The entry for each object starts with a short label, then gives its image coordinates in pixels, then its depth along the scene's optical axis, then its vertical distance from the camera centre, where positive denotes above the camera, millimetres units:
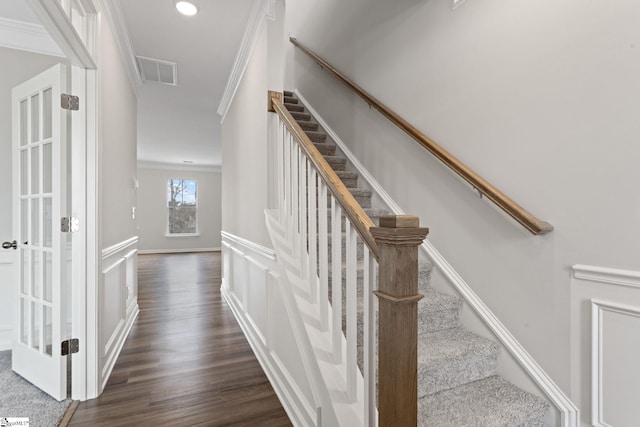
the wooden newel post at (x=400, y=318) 887 -304
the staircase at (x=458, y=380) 1390 -847
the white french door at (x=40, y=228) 1921 -119
